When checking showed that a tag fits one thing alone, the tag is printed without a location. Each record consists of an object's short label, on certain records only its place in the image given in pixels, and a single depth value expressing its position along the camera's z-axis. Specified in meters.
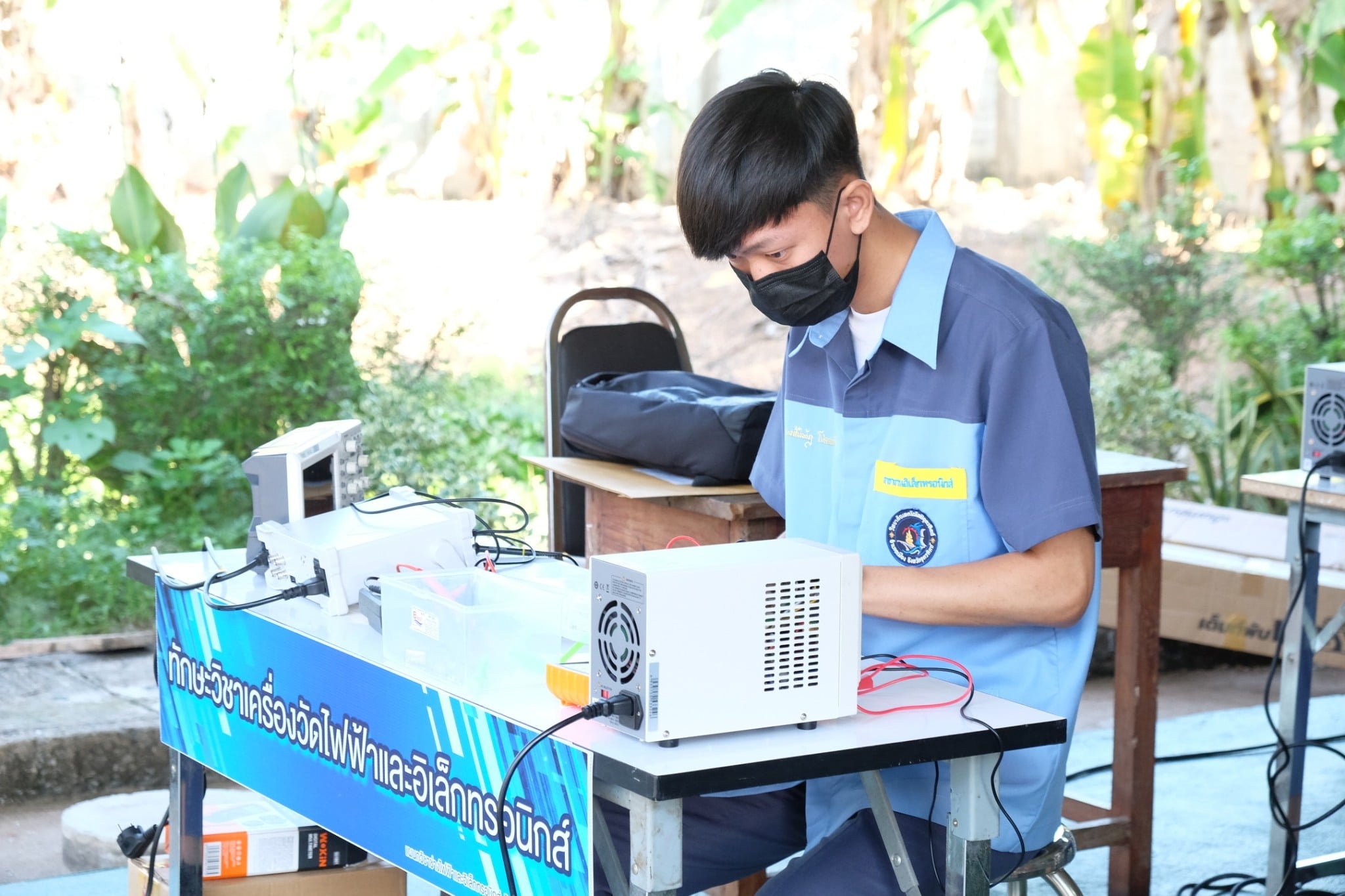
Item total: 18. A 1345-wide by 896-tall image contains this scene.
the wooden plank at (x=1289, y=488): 5.84
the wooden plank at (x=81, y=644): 8.55
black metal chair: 6.76
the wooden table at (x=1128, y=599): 5.67
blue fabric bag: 5.22
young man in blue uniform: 3.63
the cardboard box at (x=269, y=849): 4.77
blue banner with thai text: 3.33
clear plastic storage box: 3.51
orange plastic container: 3.33
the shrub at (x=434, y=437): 9.79
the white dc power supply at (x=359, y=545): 4.20
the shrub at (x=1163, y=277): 12.86
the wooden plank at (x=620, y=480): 5.23
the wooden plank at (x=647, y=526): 5.22
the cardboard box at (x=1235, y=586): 9.22
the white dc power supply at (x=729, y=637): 2.98
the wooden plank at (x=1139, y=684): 5.80
